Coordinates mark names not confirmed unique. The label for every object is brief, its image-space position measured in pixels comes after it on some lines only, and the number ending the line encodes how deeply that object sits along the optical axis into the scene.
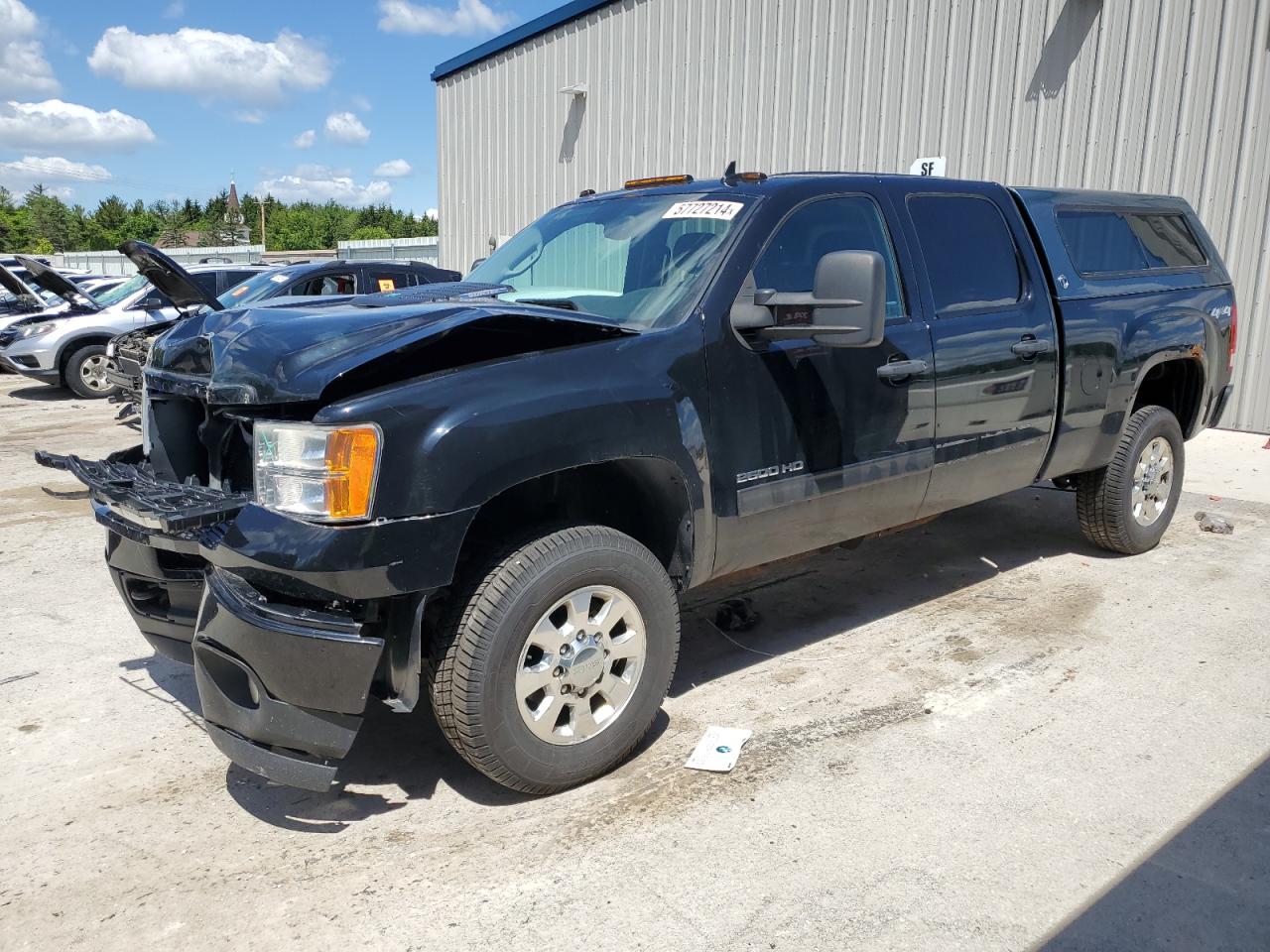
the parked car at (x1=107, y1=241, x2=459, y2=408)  9.59
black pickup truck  2.87
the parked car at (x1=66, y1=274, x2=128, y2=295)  18.07
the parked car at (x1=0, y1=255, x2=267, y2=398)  13.07
